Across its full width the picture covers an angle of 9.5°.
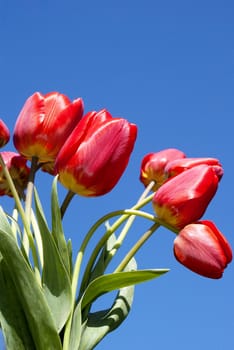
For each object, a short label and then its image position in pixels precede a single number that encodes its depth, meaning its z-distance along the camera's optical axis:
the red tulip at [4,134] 1.08
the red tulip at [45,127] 1.05
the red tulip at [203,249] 1.00
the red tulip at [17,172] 1.09
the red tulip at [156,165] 1.11
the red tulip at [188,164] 1.05
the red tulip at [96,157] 1.01
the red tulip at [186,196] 1.01
